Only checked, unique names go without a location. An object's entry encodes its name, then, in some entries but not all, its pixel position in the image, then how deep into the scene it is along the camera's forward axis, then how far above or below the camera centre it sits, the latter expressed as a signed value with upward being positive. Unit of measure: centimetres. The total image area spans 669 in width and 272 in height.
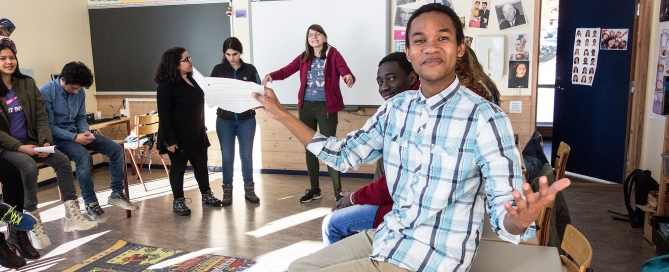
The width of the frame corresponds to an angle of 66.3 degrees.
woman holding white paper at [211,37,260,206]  421 -57
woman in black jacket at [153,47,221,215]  395 -43
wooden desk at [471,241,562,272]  161 -66
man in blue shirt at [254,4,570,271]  134 -30
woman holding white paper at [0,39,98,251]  341 -52
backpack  372 -99
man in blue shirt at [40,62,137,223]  386 -48
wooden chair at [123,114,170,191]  489 -63
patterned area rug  309 -123
